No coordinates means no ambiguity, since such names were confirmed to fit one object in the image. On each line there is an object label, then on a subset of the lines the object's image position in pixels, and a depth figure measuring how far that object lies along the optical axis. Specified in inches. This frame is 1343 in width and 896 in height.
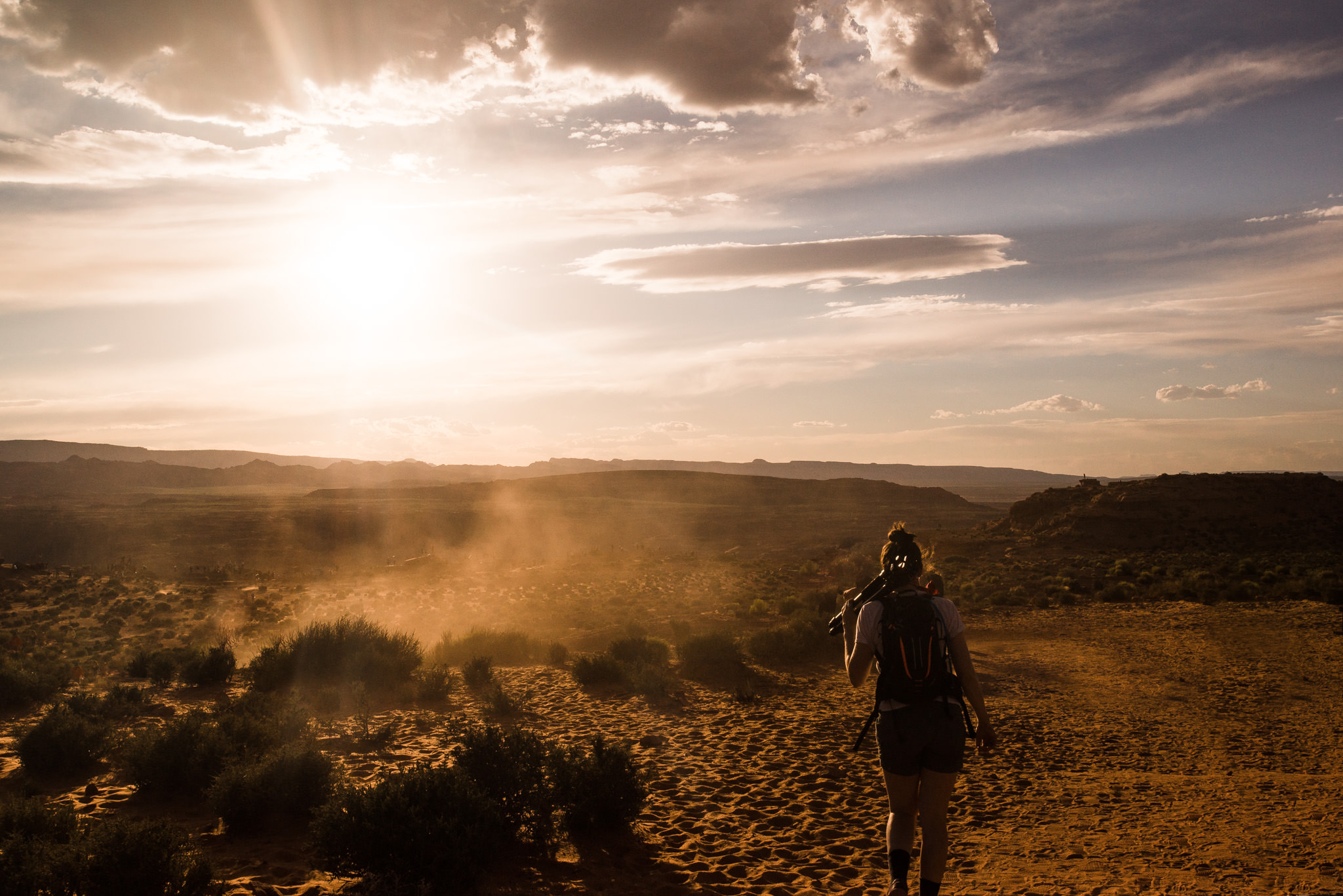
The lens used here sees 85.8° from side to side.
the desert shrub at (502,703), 452.4
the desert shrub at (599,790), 268.7
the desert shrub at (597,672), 544.4
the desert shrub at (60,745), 332.2
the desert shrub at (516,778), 254.7
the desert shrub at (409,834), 209.9
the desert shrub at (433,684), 492.1
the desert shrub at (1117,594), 861.8
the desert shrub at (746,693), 484.1
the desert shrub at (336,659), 523.8
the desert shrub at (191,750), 305.6
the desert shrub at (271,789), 266.1
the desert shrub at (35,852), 186.9
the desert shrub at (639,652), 611.6
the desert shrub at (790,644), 621.3
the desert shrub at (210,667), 536.1
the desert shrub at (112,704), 425.7
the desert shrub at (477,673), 540.4
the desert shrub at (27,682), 467.2
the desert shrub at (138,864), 187.2
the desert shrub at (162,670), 537.0
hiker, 157.3
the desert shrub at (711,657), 572.4
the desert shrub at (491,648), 660.7
